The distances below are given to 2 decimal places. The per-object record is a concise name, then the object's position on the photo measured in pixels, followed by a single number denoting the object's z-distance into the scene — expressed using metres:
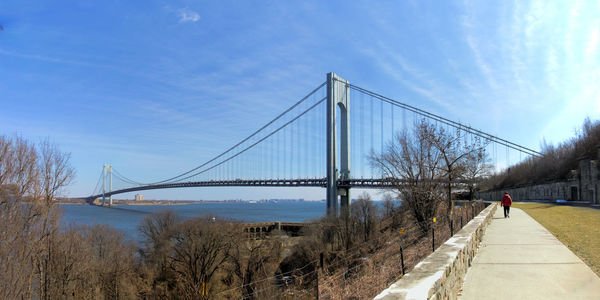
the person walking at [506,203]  16.14
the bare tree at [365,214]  30.91
